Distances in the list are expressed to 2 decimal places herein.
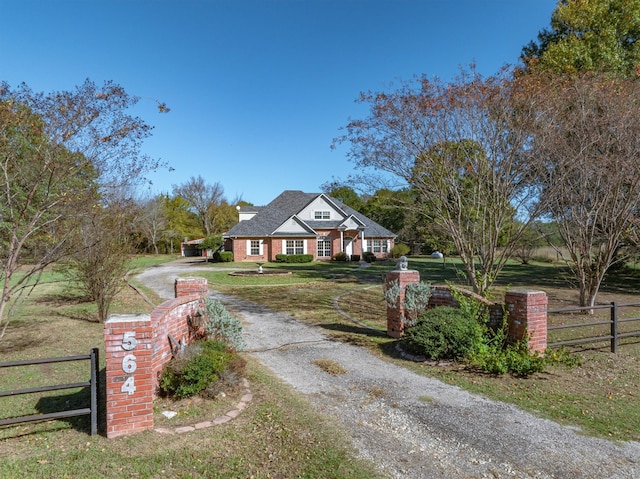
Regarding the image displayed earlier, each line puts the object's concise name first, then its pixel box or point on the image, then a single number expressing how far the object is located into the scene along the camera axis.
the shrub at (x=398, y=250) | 38.84
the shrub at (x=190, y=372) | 5.20
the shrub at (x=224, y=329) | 6.51
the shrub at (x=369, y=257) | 35.72
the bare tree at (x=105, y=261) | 10.37
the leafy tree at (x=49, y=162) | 6.38
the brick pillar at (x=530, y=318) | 6.95
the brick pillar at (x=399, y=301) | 8.66
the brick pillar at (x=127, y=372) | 4.25
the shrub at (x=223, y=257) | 33.62
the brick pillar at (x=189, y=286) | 7.10
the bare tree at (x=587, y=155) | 10.34
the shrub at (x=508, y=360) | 6.45
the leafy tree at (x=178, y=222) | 48.91
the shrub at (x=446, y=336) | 7.08
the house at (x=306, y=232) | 34.56
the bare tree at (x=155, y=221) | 45.03
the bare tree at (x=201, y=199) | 53.31
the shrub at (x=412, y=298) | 8.41
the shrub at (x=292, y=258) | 33.25
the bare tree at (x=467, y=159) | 10.38
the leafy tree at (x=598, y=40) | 15.47
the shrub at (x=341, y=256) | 35.56
